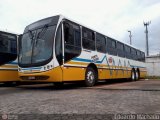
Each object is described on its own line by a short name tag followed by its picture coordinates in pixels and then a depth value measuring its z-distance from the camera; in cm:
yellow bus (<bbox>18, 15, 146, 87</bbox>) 573
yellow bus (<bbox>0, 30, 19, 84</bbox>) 738
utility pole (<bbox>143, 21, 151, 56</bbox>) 2849
